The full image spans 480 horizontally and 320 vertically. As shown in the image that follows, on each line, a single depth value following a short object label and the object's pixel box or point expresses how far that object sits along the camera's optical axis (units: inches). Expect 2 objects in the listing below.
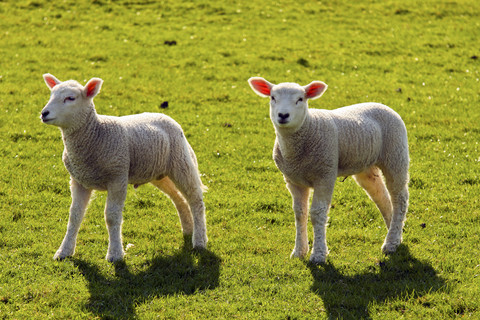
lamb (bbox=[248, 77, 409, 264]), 625.9
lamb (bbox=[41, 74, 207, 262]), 624.1
